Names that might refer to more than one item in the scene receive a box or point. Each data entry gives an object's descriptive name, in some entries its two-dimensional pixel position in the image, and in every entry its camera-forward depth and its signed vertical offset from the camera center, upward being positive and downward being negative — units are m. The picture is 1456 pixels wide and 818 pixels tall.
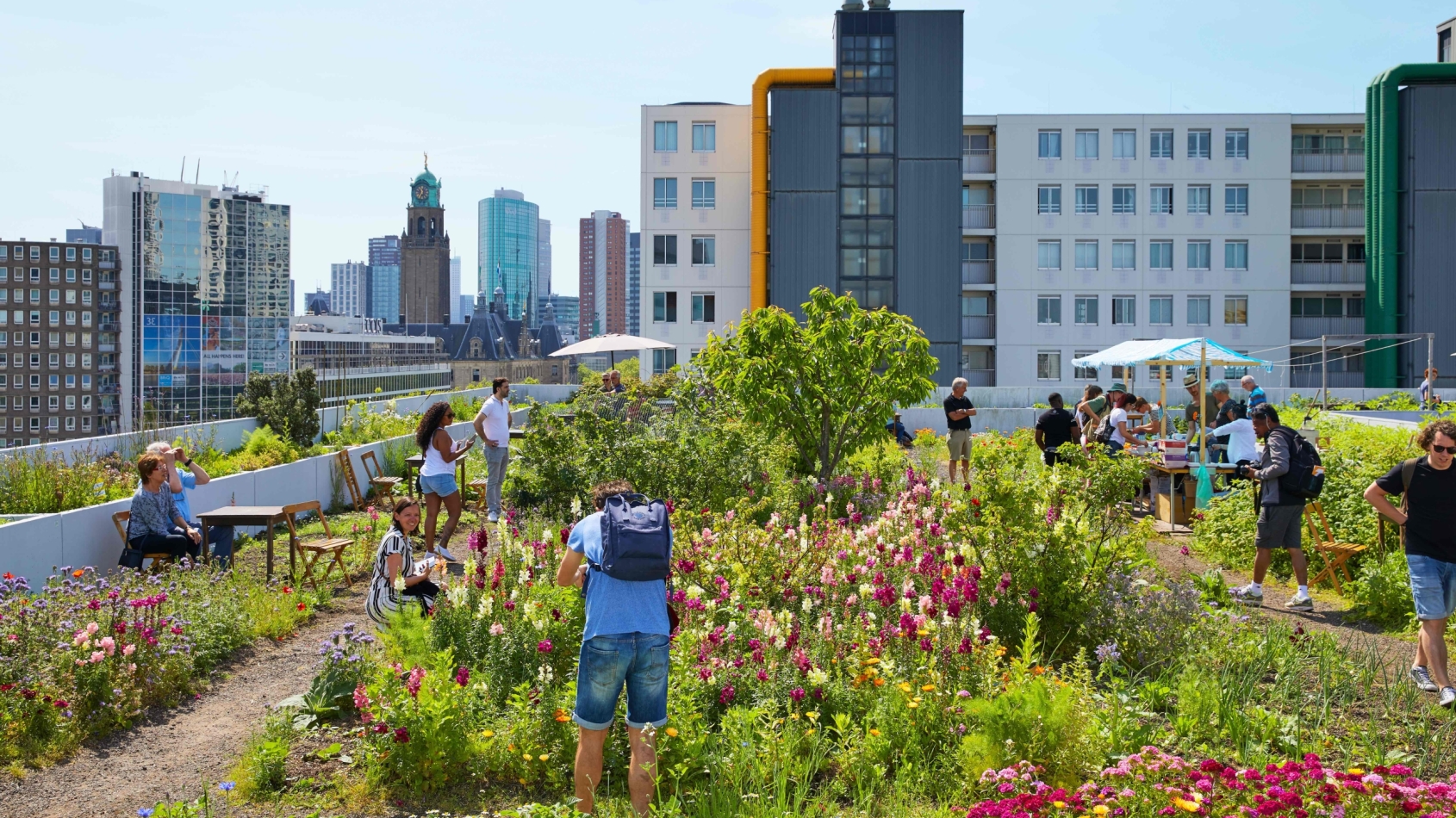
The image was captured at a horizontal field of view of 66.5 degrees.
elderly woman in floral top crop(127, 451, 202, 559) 8.76 -1.06
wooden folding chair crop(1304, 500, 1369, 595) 9.02 -1.30
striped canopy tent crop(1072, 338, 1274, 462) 16.72 +0.58
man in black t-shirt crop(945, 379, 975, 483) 15.16 -0.39
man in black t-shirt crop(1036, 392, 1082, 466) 14.34 -0.48
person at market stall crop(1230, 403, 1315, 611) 8.70 -0.96
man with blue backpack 4.62 -1.01
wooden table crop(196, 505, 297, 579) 9.19 -1.09
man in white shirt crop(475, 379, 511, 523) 12.40 -0.52
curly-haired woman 10.52 -0.79
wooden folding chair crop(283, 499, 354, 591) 9.45 -1.39
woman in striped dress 7.26 -1.23
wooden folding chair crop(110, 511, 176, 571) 8.82 -1.27
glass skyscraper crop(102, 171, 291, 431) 156.38 +14.17
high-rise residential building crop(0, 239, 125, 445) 152.50 +6.24
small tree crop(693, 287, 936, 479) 12.27 +0.20
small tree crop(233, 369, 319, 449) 17.75 -0.35
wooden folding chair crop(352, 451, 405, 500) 13.65 -1.18
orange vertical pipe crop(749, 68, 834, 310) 44.06 +8.57
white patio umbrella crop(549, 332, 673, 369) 21.80 +0.87
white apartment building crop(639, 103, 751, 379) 45.97 +7.17
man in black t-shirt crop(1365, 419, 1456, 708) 6.30 -0.85
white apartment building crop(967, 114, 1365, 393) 45.88 +6.66
